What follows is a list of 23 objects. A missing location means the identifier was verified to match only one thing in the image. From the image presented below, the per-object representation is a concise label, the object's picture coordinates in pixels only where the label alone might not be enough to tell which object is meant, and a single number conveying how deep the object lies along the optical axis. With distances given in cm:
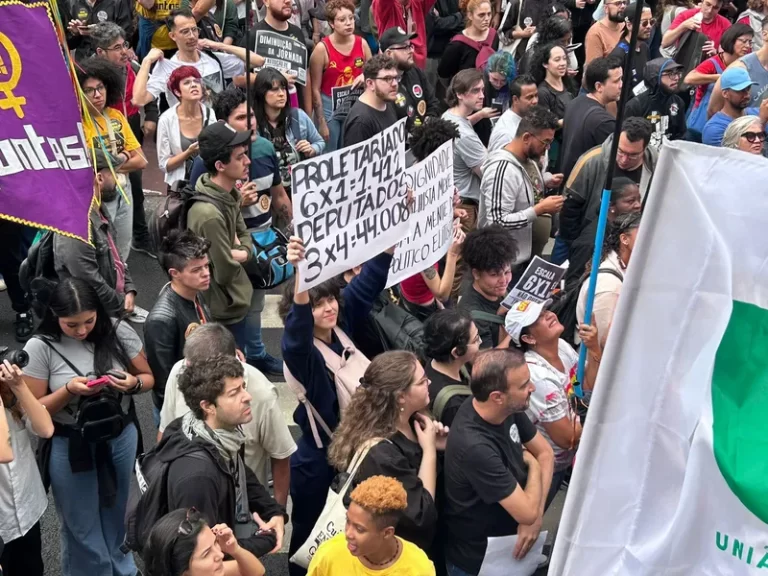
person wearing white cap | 473
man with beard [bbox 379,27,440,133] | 823
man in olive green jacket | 588
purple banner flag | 419
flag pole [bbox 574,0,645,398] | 453
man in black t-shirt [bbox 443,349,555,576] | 402
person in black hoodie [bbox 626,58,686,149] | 814
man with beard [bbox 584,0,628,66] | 970
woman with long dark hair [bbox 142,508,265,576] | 331
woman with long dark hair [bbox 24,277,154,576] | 448
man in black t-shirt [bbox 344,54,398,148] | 743
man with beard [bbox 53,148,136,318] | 575
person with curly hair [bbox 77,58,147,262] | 691
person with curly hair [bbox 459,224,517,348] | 545
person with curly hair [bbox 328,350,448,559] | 391
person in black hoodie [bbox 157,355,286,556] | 368
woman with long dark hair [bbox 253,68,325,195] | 728
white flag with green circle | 222
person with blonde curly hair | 347
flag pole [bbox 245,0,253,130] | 619
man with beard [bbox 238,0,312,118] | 885
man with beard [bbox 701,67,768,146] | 799
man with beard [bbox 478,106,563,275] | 660
